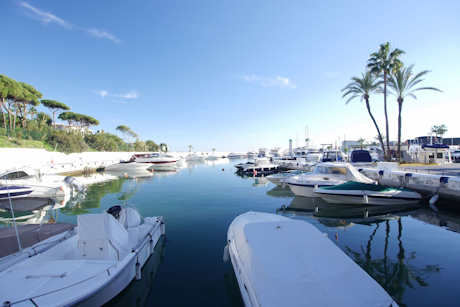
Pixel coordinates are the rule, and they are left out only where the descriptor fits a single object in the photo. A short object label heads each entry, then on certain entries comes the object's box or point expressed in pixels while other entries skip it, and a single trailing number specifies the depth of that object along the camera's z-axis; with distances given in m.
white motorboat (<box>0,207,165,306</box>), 3.72
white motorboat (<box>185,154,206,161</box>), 89.12
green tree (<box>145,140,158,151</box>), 98.77
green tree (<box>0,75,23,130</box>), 36.19
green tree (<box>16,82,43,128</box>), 41.09
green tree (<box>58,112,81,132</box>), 62.31
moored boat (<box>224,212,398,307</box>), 3.21
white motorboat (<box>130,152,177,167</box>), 45.28
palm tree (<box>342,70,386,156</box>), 29.69
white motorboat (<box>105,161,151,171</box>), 40.31
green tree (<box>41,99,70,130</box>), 56.53
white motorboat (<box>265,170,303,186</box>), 18.24
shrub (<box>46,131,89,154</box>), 40.07
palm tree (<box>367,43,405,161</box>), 26.95
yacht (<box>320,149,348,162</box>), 33.34
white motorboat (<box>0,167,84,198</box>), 15.00
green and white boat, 12.61
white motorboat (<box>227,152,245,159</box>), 112.46
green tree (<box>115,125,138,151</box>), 100.44
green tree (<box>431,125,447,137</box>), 72.12
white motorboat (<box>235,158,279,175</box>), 34.16
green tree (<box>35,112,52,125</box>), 50.23
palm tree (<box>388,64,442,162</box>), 25.82
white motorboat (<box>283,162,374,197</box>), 15.08
